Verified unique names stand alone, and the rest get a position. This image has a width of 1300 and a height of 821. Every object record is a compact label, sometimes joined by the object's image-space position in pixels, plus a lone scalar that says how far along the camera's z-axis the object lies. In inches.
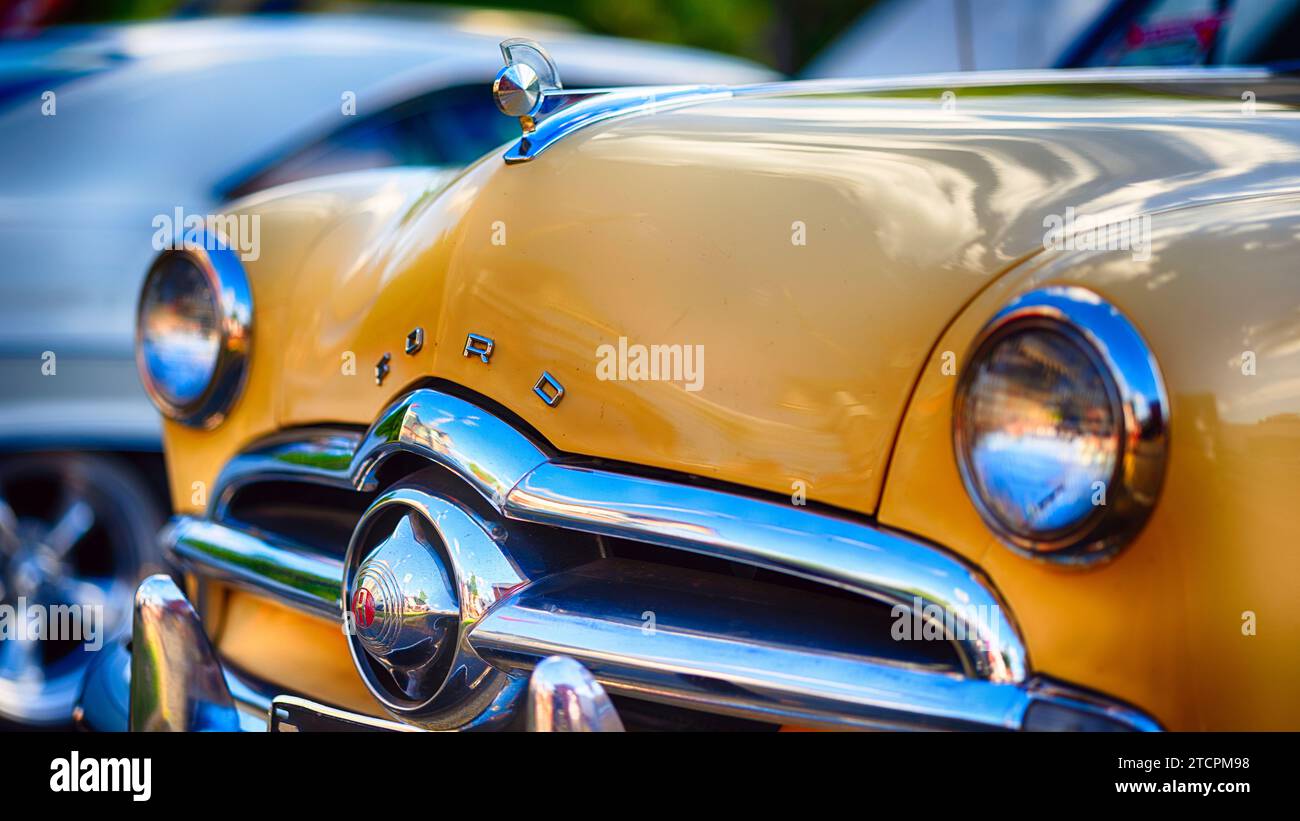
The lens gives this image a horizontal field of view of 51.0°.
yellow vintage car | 49.1
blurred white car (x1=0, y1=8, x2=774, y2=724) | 140.5
